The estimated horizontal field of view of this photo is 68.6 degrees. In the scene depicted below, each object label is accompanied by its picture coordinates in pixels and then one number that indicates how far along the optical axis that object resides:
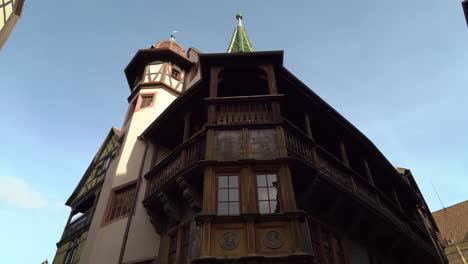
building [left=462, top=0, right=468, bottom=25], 12.91
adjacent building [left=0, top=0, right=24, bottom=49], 9.80
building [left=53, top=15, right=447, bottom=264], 8.56
